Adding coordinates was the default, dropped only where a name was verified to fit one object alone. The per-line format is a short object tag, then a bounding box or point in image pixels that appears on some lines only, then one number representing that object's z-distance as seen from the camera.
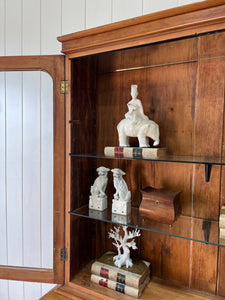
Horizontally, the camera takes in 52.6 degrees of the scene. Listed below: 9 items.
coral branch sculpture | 1.10
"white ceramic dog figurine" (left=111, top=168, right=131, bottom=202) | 1.09
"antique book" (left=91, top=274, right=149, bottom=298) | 1.00
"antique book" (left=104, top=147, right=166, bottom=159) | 0.97
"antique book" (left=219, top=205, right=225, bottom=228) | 0.90
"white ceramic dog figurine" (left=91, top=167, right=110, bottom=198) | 1.14
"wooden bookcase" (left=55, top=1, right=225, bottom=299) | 0.94
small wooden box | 0.98
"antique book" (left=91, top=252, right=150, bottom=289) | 1.02
